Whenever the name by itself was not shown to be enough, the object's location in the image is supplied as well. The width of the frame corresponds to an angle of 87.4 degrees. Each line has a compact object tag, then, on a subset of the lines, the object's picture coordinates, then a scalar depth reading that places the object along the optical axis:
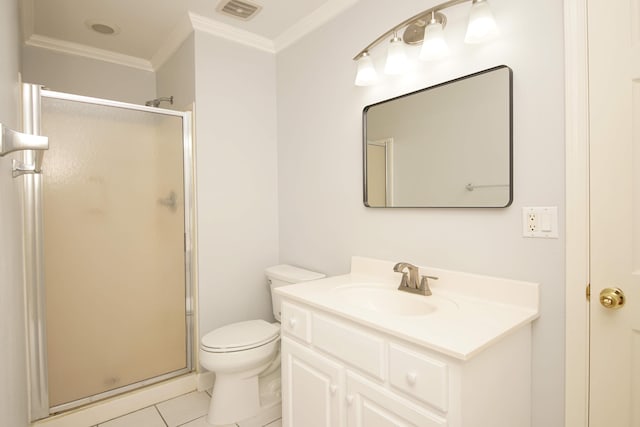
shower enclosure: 1.77
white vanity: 0.98
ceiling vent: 2.04
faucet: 1.48
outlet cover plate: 1.19
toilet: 1.82
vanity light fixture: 1.27
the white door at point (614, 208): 1.04
